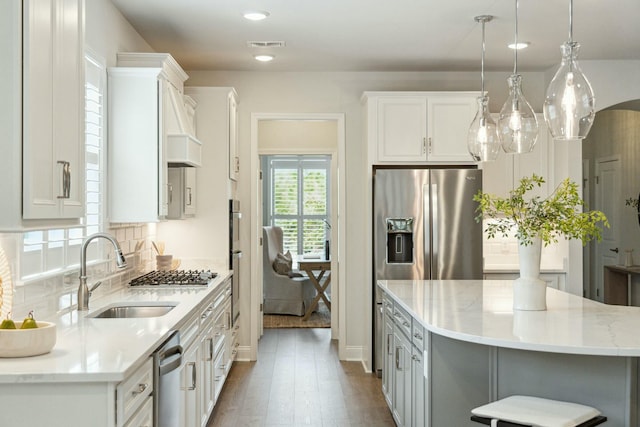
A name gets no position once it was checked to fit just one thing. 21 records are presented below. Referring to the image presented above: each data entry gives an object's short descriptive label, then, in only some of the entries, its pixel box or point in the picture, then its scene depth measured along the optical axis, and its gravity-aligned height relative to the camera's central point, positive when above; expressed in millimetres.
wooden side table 8422 -734
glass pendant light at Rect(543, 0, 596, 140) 2855 +495
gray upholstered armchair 8805 -984
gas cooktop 4539 -430
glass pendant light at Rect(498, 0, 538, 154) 3674 +513
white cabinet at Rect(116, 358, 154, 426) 2301 -647
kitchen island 2766 -616
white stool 2512 -752
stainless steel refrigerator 5758 -41
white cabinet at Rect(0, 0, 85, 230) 2246 +370
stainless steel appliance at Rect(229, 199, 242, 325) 5812 -325
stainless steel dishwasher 2848 -736
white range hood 4453 +712
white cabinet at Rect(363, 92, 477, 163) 5945 +799
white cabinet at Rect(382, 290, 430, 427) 3396 -873
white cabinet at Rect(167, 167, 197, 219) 5086 +176
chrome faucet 3451 -331
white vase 3457 -343
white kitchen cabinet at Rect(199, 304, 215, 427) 4059 -918
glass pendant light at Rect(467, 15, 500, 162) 4008 +486
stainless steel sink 3735 -522
